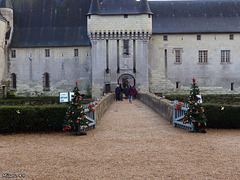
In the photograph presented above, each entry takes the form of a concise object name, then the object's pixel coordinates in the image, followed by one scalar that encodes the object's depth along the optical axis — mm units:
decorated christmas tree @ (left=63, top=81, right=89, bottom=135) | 11688
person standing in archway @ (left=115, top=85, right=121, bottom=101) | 29200
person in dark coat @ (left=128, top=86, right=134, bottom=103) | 27375
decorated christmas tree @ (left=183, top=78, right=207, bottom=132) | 11992
